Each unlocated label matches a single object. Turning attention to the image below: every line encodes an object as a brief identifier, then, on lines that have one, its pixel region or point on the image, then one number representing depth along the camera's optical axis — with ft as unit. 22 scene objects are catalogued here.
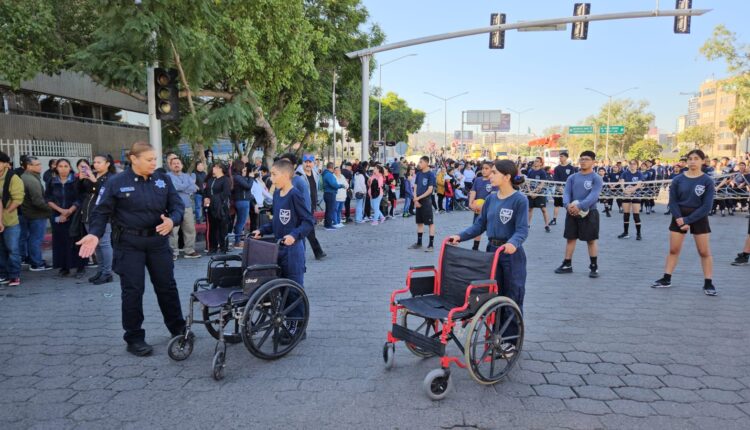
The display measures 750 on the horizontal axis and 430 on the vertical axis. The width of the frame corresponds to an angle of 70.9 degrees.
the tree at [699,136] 240.12
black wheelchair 13.88
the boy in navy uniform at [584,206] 25.38
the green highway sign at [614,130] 222.89
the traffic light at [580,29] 48.26
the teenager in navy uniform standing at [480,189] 32.42
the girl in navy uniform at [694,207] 22.15
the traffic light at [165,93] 27.86
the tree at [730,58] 109.09
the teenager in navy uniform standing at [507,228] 14.71
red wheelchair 12.44
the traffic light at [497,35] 50.96
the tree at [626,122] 260.01
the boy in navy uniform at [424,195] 33.55
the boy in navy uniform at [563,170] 45.57
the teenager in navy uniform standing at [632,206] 39.06
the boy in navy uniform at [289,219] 16.31
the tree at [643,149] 242.37
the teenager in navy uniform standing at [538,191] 43.80
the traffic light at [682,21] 46.68
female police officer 14.90
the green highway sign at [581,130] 228.86
